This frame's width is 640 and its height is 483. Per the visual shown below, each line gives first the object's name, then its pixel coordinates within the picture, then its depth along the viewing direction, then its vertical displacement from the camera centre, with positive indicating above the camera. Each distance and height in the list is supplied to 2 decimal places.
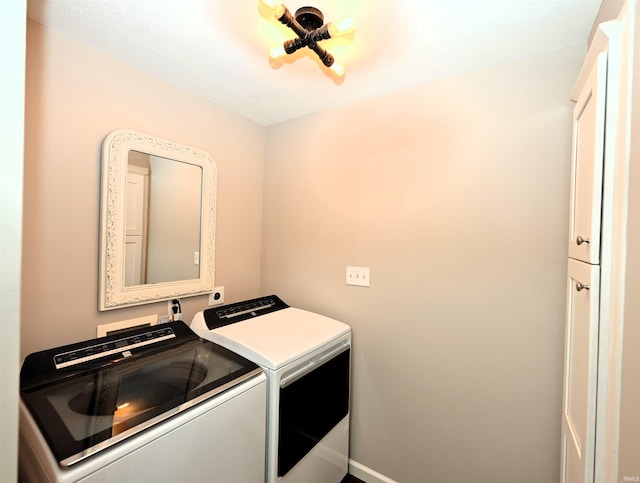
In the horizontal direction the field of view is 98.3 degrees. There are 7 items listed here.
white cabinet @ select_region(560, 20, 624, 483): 0.72 -0.01
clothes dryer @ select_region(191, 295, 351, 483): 1.22 -0.69
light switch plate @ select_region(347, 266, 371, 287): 1.70 -0.22
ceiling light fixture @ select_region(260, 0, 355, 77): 0.93 +0.77
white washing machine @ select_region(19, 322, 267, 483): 0.77 -0.58
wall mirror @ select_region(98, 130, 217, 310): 1.37 +0.09
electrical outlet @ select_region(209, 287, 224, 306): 1.85 -0.40
